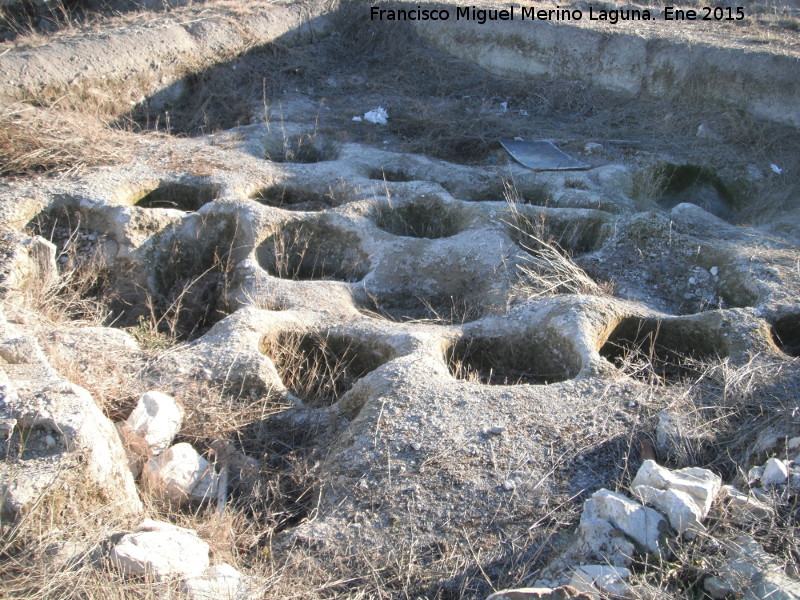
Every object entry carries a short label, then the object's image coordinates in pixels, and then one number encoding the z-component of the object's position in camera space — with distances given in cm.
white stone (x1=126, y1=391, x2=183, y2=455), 322
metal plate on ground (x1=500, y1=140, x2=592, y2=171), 647
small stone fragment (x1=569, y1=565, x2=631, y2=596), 224
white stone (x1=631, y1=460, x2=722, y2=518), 250
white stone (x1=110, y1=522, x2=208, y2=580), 238
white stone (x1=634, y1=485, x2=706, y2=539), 243
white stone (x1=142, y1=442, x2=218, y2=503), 304
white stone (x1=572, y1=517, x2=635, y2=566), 239
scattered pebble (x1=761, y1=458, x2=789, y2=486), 259
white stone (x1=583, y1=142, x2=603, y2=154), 694
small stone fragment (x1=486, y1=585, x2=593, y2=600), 218
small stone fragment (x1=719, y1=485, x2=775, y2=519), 245
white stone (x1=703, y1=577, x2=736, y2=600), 223
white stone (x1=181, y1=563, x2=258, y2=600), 236
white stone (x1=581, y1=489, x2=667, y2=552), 241
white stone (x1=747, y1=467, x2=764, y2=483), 265
